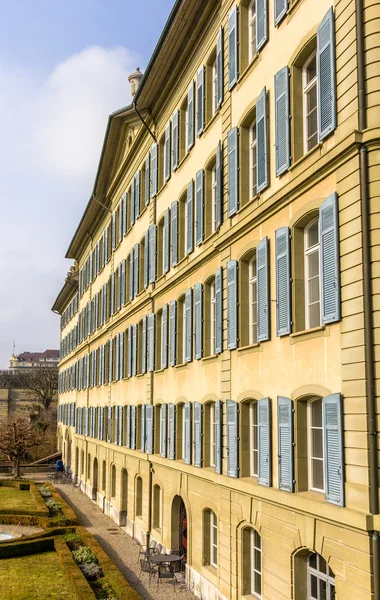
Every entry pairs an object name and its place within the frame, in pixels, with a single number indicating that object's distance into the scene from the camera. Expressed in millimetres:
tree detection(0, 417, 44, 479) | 53500
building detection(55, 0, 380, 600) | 11992
